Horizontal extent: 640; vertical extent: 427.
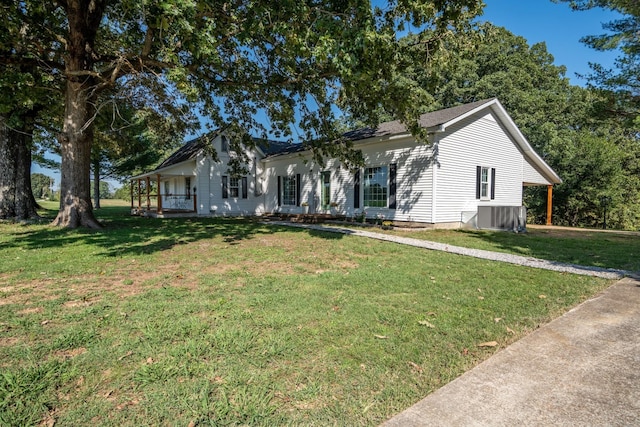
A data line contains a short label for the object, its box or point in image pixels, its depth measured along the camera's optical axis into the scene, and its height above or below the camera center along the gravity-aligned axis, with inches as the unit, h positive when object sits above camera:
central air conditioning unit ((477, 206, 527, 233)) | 530.6 -29.8
